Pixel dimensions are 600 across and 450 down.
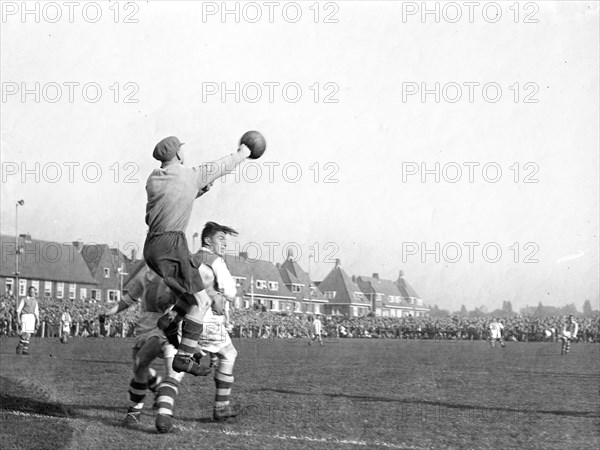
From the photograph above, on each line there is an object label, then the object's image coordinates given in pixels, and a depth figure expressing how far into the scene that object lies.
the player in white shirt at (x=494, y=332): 42.54
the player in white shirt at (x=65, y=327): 33.59
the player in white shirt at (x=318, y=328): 43.31
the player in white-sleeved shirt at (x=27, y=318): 21.89
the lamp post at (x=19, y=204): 52.73
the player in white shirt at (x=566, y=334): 33.22
